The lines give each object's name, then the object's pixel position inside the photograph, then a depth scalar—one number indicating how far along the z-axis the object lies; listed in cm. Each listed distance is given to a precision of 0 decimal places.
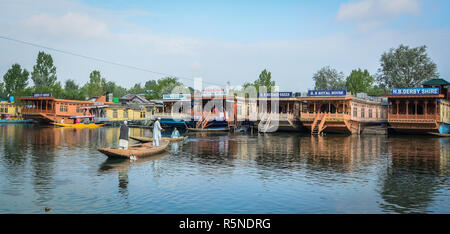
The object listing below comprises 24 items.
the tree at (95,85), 10638
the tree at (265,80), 8781
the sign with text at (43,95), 6800
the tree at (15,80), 9475
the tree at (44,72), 9469
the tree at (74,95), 9894
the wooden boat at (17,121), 7365
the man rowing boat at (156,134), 2538
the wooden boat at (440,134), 4461
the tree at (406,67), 7638
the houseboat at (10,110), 8056
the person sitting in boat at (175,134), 3771
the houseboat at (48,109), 6900
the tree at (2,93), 11959
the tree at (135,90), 14435
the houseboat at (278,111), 5234
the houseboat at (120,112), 7431
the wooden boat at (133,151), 2085
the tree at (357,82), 9025
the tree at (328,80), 9906
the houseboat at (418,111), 4503
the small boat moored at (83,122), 6172
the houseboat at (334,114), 4781
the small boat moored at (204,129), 5264
